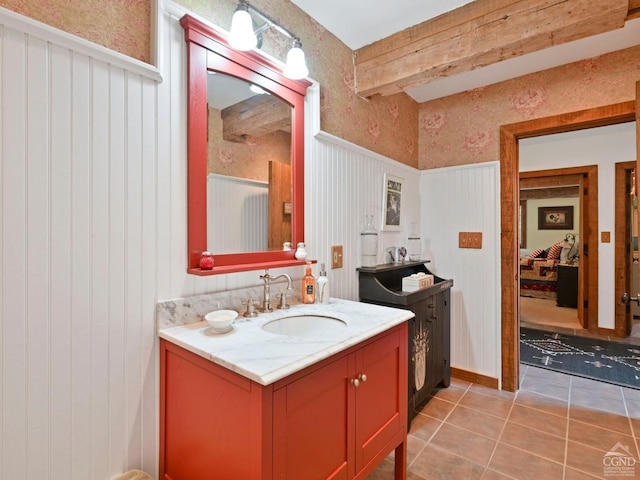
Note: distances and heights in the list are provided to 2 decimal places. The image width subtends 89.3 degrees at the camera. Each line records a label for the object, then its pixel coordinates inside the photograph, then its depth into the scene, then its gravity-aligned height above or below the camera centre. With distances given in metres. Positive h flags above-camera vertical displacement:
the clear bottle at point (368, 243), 2.29 -0.04
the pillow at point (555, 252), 6.60 -0.32
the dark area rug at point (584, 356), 2.77 -1.17
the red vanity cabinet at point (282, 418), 0.92 -0.60
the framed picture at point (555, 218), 7.39 +0.44
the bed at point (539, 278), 6.09 -0.80
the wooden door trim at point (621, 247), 3.66 -0.12
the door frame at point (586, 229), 3.84 +0.09
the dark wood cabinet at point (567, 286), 5.15 -0.80
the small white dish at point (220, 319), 1.19 -0.31
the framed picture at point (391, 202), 2.49 +0.28
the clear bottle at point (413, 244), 2.83 -0.06
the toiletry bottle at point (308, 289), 1.70 -0.27
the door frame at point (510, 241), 2.49 -0.03
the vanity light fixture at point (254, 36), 1.33 +0.87
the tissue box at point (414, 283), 2.20 -0.31
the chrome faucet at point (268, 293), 1.53 -0.27
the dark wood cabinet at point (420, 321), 2.07 -0.59
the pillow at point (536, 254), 7.12 -0.38
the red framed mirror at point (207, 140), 1.32 +0.41
